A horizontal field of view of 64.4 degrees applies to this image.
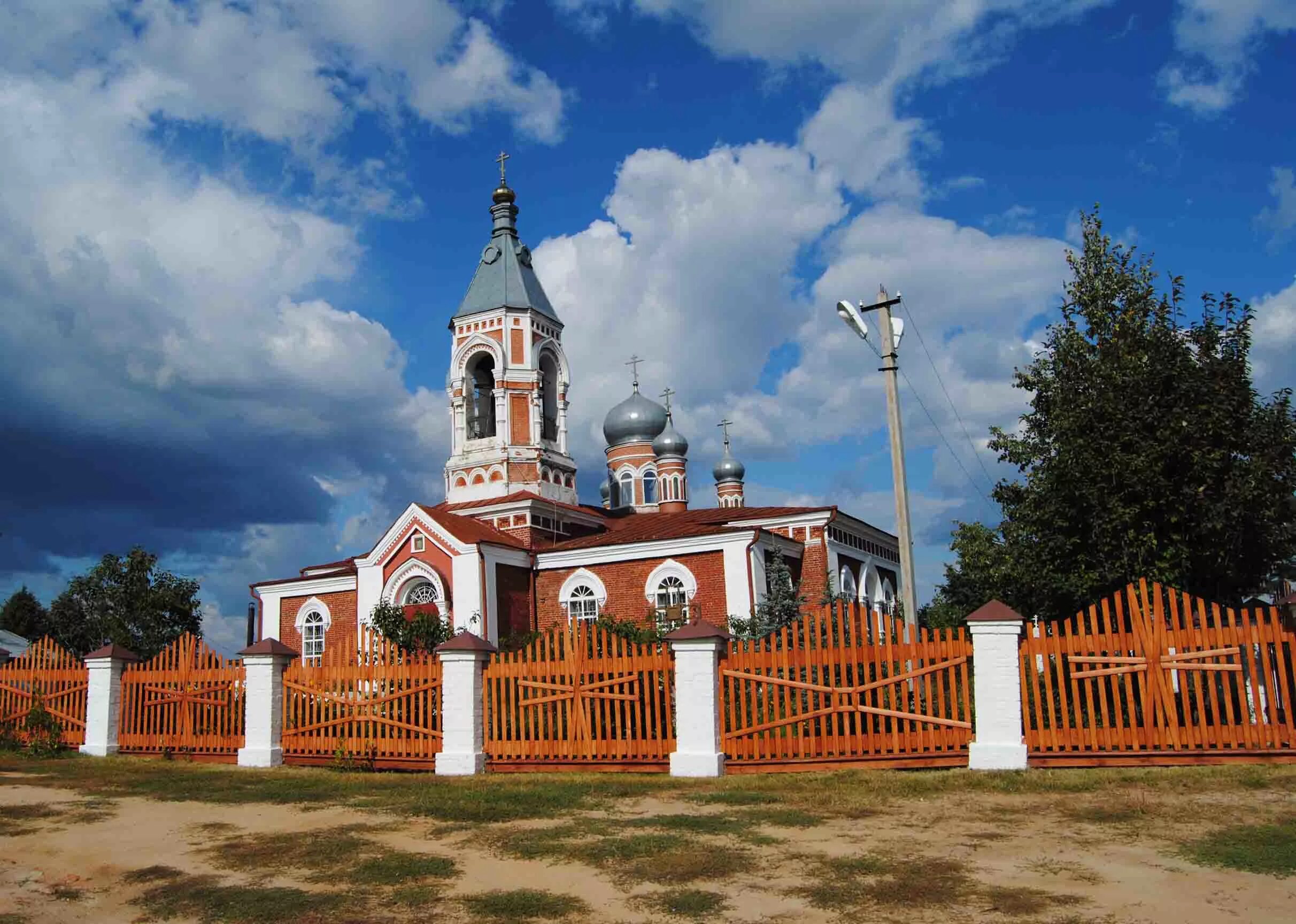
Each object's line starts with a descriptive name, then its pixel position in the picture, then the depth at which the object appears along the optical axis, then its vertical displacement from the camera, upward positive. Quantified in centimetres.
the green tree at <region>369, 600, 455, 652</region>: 1994 +42
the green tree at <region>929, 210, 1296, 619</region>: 1323 +204
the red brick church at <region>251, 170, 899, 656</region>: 2362 +242
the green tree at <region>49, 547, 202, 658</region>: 2934 +167
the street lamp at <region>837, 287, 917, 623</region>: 1361 +305
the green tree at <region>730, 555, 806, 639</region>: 2067 +65
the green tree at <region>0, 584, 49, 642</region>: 4747 +219
